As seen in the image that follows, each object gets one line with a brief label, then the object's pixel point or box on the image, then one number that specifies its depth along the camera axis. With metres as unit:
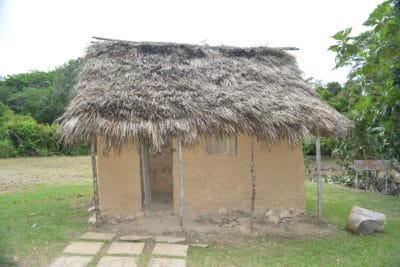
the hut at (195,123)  6.04
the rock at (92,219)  6.88
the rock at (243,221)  6.80
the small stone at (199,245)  5.66
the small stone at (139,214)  6.99
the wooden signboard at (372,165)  9.96
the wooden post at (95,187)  6.29
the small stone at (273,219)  6.98
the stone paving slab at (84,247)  5.29
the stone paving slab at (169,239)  5.82
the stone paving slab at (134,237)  5.85
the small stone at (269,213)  7.17
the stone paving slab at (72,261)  4.80
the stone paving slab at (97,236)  5.90
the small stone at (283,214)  7.26
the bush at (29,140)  19.59
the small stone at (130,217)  6.91
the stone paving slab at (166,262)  4.90
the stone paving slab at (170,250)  5.29
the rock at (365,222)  6.33
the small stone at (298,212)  7.41
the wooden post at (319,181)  6.81
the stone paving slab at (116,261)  4.83
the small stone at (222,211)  7.18
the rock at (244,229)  6.39
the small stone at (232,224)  6.70
